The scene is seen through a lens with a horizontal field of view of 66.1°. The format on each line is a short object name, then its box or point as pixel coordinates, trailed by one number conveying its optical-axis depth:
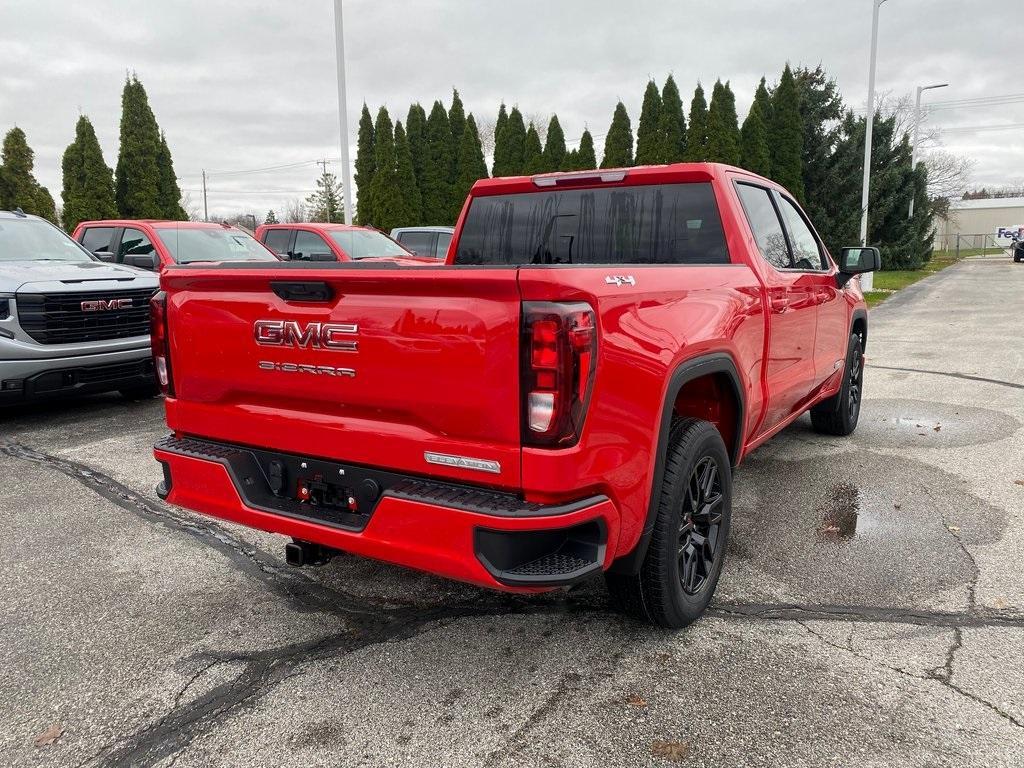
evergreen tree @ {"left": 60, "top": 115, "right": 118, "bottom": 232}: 24.20
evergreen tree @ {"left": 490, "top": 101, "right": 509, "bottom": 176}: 33.72
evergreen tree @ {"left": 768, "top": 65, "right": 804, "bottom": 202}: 27.48
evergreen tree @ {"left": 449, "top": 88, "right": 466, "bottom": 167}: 33.31
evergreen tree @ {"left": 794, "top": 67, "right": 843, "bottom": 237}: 28.28
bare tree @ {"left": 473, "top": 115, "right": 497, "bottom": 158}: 67.25
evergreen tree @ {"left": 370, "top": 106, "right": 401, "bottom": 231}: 29.11
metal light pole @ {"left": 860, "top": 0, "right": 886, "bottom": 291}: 20.31
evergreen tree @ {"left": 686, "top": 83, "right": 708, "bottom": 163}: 29.59
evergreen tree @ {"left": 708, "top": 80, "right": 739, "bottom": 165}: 28.22
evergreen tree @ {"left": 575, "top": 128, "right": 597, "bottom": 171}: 33.81
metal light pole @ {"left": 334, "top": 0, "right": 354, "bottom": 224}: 17.17
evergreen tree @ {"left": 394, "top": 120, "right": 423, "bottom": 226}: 29.44
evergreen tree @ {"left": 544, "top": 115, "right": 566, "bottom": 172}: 33.16
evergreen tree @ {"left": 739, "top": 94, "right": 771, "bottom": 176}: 27.70
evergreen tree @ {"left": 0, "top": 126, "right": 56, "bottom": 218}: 24.72
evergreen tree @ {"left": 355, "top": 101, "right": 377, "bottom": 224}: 31.50
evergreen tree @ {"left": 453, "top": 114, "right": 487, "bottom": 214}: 32.09
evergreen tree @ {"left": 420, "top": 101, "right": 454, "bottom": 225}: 32.50
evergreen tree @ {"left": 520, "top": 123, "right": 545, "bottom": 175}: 32.69
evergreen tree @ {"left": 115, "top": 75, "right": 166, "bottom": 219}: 24.61
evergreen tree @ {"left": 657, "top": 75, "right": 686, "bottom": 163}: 30.12
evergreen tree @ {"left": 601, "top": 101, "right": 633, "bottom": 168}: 32.06
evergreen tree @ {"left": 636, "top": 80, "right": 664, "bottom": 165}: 30.48
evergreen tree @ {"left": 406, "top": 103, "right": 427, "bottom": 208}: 32.88
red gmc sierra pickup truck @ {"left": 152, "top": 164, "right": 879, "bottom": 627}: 2.38
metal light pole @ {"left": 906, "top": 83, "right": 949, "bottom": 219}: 34.18
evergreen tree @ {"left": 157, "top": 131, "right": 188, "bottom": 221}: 25.48
